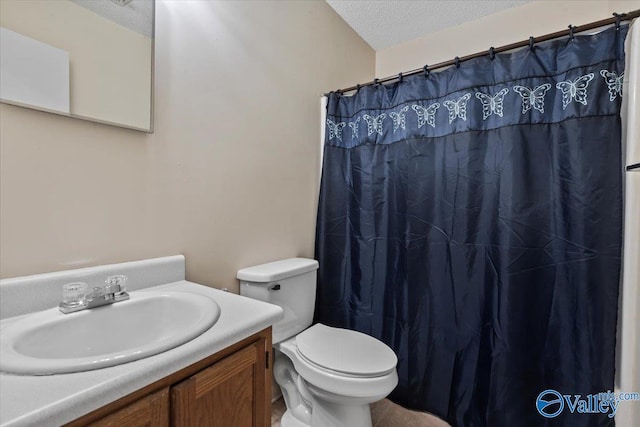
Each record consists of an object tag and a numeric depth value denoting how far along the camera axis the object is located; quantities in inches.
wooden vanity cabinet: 20.9
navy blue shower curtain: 44.8
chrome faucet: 30.3
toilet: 44.4
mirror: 29.9
